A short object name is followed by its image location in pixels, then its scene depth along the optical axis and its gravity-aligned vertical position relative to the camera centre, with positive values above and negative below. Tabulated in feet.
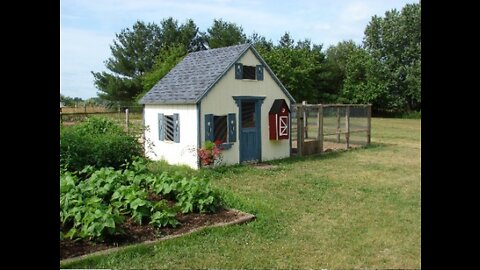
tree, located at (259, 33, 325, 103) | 124.88 +16.33
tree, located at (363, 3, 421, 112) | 118.06 +22.34
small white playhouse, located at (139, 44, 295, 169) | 39.01 +1.35
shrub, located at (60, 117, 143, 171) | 27.61 -1.68
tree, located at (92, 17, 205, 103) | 121.35 +21.07
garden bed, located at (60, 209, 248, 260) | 15.93 -4.59
